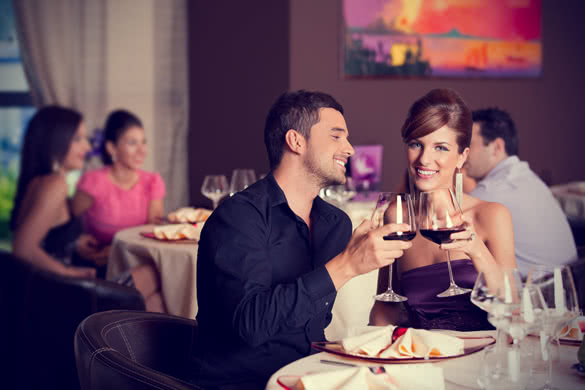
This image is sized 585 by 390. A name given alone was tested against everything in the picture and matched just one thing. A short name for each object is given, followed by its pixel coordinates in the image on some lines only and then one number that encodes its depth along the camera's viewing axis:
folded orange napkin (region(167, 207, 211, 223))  3.66
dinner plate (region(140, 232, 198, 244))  3.31
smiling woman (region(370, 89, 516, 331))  2.20
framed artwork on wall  5.20
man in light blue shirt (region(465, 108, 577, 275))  3.17
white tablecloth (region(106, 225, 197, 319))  3.21
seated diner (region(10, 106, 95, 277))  3.53
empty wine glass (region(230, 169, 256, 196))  3.58
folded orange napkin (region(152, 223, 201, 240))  3.32
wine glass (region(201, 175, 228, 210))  3.62
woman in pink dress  4.30
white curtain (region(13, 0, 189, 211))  5.74
